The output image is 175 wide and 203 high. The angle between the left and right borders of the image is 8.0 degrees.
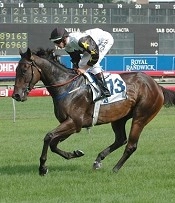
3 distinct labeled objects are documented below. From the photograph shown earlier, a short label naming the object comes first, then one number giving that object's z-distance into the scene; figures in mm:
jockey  15638
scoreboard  62330
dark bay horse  15513
